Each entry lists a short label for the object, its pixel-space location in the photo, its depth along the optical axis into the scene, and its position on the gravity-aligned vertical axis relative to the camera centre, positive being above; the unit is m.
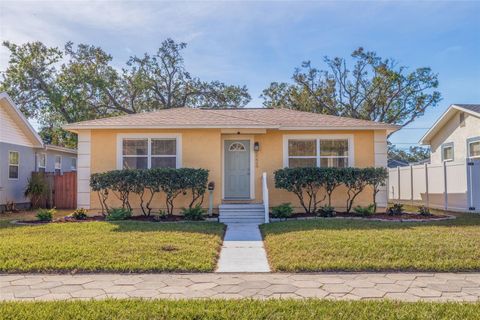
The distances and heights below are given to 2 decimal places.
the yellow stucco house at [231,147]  11.84 +0.97
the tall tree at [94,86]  25.38 +6.83
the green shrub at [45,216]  10.48 -1.08
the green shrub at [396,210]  11.37 -1.04
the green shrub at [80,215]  10.84 -1.09
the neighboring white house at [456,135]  15.36 +1.92
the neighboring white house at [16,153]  14.45 +1.08
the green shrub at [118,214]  10.53 -1.05
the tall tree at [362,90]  29.05 +7.08
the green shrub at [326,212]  11.13 -1.06
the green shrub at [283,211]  10.78 -1.00
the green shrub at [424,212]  11.19 -1.08
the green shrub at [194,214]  10.75 -1.07
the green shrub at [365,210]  11.03 -1.01
